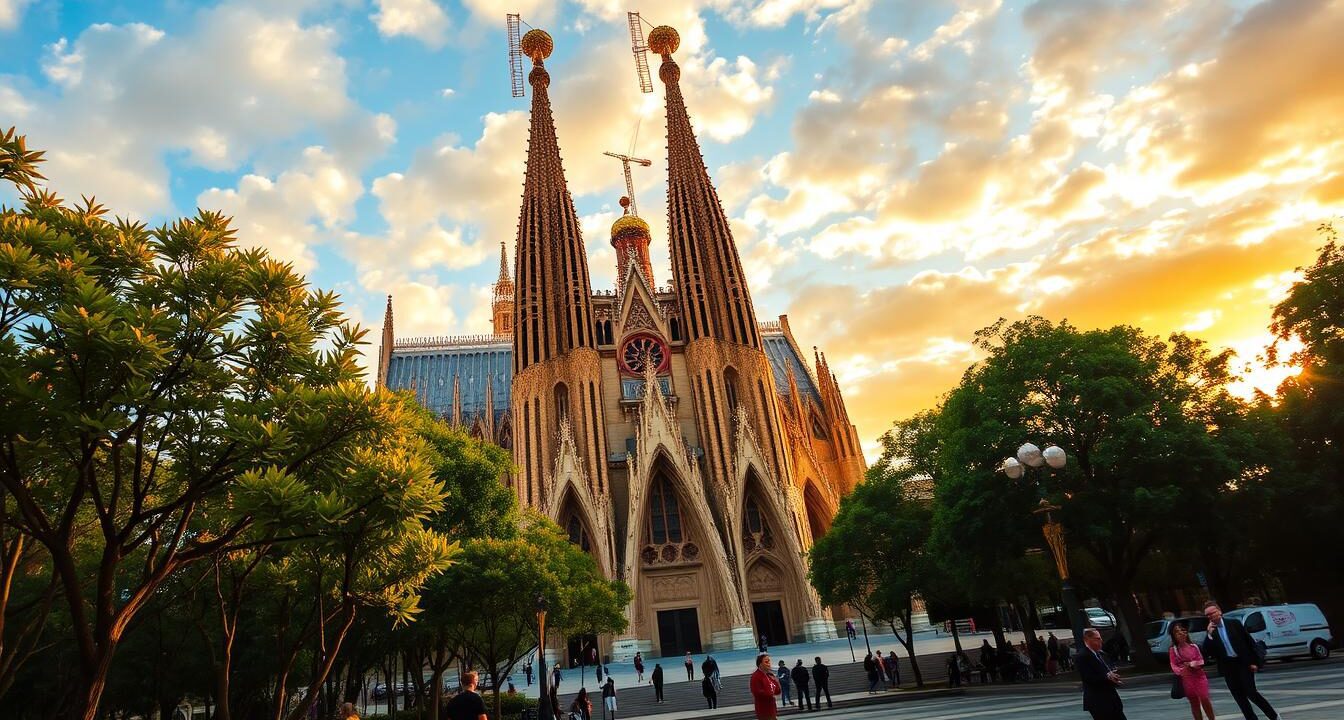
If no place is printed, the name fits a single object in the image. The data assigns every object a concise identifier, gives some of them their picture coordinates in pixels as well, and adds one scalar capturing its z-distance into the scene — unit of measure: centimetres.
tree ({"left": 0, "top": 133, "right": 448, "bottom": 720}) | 876
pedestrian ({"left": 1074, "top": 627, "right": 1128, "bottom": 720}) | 773
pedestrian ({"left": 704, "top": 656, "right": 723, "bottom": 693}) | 2538
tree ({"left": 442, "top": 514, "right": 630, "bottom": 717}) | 2077
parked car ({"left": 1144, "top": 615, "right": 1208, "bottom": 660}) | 2286
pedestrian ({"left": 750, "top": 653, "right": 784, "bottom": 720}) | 943
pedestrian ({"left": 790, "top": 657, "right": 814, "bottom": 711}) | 2244
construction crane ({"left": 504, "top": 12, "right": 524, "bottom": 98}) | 6894
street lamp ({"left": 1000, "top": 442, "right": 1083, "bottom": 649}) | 1329
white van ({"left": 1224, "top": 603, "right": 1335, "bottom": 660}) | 2011
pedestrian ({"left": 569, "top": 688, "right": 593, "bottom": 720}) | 2044
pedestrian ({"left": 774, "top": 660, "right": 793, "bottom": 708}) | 2423
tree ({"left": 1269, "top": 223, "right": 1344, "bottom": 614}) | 2422
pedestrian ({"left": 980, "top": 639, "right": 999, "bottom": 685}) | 2545
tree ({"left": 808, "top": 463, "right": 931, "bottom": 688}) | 2769
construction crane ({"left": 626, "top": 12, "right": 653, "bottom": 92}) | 7469
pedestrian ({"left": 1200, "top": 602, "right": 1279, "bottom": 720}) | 894
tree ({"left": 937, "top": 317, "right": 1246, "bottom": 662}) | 2091
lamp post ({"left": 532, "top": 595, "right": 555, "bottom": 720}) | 1825
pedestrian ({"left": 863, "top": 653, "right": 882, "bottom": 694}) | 2594
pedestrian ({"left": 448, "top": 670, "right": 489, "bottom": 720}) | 829
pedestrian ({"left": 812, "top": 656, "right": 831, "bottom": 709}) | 2278
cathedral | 4675
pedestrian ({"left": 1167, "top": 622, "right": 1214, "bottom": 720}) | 872
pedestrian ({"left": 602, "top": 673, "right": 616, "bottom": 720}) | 2231
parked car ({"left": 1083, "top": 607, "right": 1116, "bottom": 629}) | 4271
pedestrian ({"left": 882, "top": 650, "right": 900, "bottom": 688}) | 2725
